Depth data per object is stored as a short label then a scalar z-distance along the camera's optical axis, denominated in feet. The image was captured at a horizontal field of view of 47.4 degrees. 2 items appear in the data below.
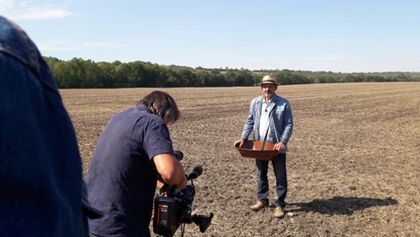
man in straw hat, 22.50
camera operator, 9.31
